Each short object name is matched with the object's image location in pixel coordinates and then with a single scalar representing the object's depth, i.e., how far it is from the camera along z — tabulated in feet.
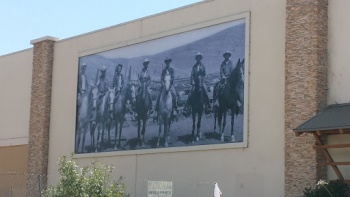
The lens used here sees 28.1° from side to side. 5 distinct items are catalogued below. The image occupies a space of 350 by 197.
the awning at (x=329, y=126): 60.80
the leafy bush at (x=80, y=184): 59.26
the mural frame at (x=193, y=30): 73.97
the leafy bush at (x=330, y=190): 61.57
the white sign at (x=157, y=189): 56.44
